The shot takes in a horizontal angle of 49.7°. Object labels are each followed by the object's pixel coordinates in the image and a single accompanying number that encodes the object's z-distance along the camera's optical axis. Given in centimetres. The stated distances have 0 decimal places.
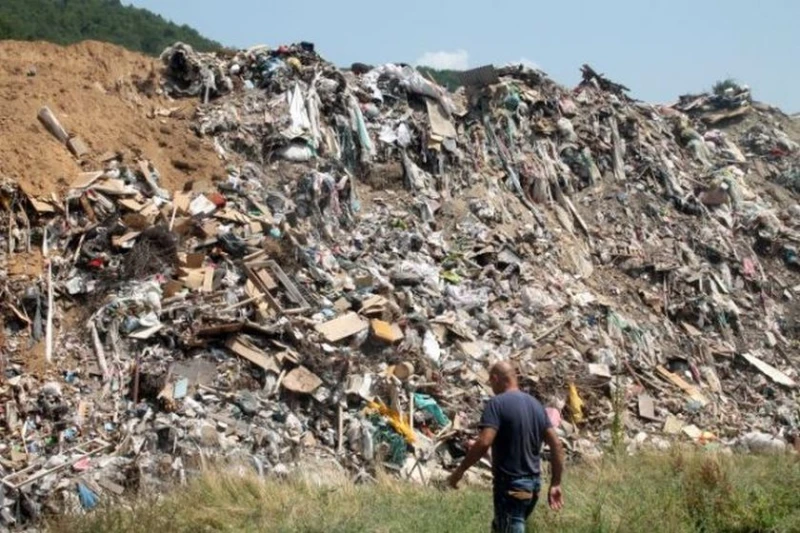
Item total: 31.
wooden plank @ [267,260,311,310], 1005
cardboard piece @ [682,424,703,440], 1102
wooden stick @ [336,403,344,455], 874
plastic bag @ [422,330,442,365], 1041
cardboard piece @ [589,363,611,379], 1112
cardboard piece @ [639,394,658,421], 1120
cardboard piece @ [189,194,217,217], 1066
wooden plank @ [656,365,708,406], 1193
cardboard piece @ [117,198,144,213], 1020
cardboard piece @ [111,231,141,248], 969
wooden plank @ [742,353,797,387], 1297
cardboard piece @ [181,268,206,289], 962
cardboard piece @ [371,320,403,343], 1001
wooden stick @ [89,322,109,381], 857
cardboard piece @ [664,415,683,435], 1102
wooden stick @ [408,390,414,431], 940
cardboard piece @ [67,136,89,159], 1086
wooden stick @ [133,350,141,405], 840
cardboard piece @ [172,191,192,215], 1061
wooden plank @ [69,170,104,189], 1017
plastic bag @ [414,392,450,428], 965
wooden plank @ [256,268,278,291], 995
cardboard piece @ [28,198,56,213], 970
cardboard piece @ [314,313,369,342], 970
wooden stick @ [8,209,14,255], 933
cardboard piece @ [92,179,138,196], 1027
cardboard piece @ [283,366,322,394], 902
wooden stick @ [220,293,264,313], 945
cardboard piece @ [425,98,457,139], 1424
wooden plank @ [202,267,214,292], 966
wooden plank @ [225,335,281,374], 910
